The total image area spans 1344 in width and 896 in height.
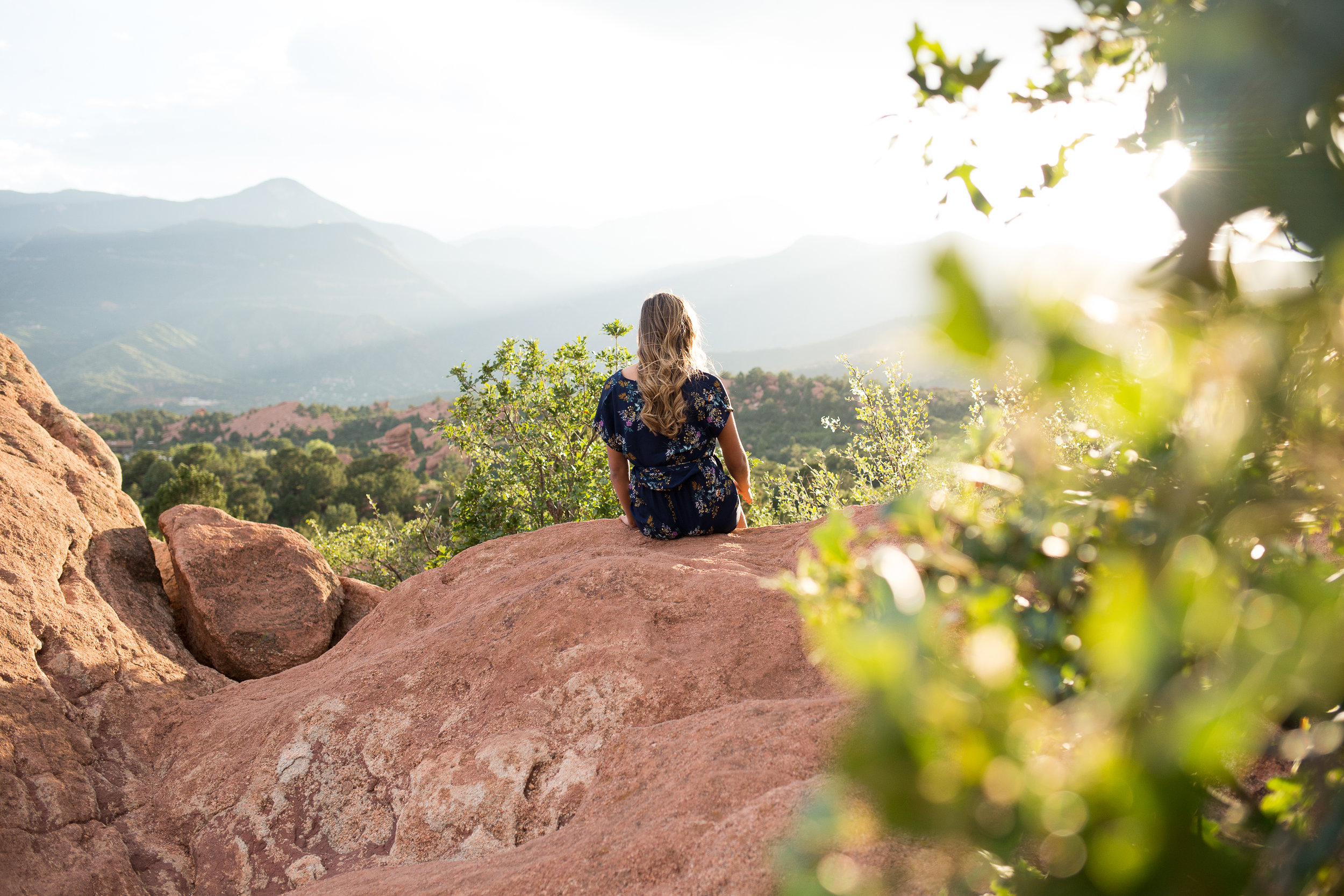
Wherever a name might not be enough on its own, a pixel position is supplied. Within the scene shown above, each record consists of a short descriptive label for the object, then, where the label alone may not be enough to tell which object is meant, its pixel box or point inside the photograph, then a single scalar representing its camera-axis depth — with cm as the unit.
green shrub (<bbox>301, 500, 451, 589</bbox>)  1059
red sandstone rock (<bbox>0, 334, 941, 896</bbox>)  232
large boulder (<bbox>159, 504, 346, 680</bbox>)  553
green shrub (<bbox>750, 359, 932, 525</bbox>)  890
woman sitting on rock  500
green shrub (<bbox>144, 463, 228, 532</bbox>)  1808
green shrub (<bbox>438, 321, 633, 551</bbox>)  809
